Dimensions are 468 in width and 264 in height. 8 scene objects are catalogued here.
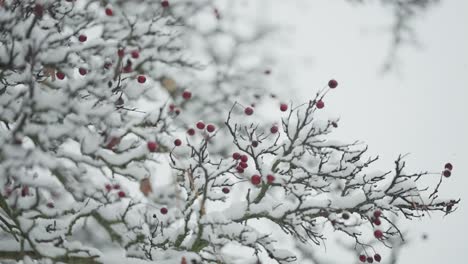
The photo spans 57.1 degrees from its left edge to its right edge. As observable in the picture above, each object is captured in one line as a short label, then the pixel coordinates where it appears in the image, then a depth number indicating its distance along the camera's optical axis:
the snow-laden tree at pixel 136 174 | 2.96
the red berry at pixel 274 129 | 3.76
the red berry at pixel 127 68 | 3.60
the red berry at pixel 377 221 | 3.22
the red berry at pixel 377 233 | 3.40
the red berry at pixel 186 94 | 3.85
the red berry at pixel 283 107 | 3.98
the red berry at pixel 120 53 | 3.62
